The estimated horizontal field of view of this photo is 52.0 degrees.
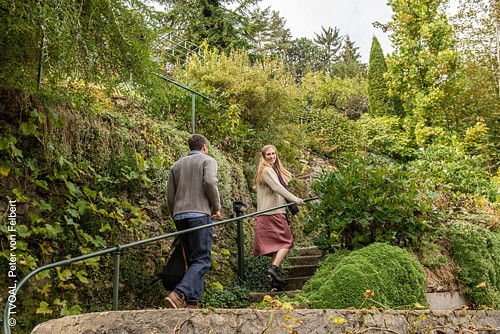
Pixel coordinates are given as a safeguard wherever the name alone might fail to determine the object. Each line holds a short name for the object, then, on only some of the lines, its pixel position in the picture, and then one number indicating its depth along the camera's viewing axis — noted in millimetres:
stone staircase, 5965
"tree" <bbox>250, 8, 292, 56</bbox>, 18891
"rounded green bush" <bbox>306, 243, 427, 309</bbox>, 4555
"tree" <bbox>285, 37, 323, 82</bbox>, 39062
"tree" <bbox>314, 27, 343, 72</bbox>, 40812
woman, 5941
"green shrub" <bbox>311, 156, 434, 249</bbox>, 5590
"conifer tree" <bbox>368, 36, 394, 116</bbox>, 18203
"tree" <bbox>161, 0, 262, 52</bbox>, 17516
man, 4488
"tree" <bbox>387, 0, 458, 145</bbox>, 14656
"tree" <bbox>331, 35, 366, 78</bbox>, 33031
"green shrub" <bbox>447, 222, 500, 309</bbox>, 6133
